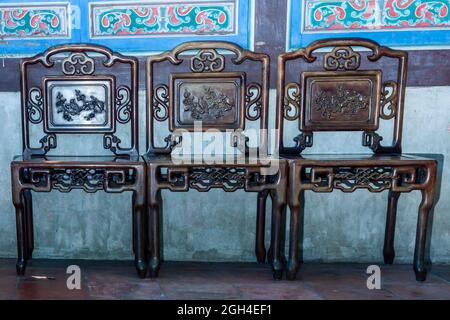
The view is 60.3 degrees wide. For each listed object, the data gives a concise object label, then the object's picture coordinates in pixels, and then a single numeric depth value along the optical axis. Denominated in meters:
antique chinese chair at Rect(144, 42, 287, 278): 2.31
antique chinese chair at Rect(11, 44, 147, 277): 2.34
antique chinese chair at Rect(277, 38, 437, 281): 2.28
